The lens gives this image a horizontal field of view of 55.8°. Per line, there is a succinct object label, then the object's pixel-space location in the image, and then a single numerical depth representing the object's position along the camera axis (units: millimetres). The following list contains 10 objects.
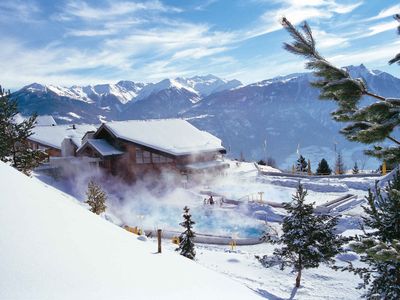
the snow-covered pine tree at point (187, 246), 18297
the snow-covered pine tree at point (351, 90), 4711
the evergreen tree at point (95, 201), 24062
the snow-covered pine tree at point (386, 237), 10062
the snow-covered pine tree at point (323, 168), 56319
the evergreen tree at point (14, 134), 23125
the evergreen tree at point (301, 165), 60531
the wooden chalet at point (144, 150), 41750
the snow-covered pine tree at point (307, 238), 15922
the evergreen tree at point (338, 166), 77538
